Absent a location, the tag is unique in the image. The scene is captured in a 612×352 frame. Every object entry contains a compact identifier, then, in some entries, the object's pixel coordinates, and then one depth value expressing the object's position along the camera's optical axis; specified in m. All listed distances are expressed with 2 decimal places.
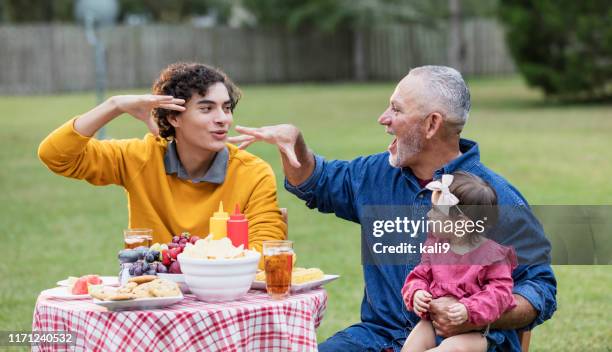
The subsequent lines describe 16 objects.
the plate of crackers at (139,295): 3.72
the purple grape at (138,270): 4.13
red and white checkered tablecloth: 3.69
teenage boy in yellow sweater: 4.86
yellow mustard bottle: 4.25
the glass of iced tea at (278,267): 3.96
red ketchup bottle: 4.18
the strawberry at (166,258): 4.21
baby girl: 3.93
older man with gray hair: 4.25
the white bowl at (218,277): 3.85
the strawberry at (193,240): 4.27
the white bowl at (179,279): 4.08
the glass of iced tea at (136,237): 4.29
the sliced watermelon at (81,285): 4.09
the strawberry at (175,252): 4.19
